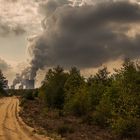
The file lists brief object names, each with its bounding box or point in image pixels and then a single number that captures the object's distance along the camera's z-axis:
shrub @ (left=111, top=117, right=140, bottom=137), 33.03
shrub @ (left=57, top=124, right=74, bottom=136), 34.78
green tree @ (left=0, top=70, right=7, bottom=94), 183.30
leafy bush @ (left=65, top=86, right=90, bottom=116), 53.75
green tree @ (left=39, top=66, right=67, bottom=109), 73.19
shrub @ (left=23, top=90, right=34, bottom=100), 132.99
